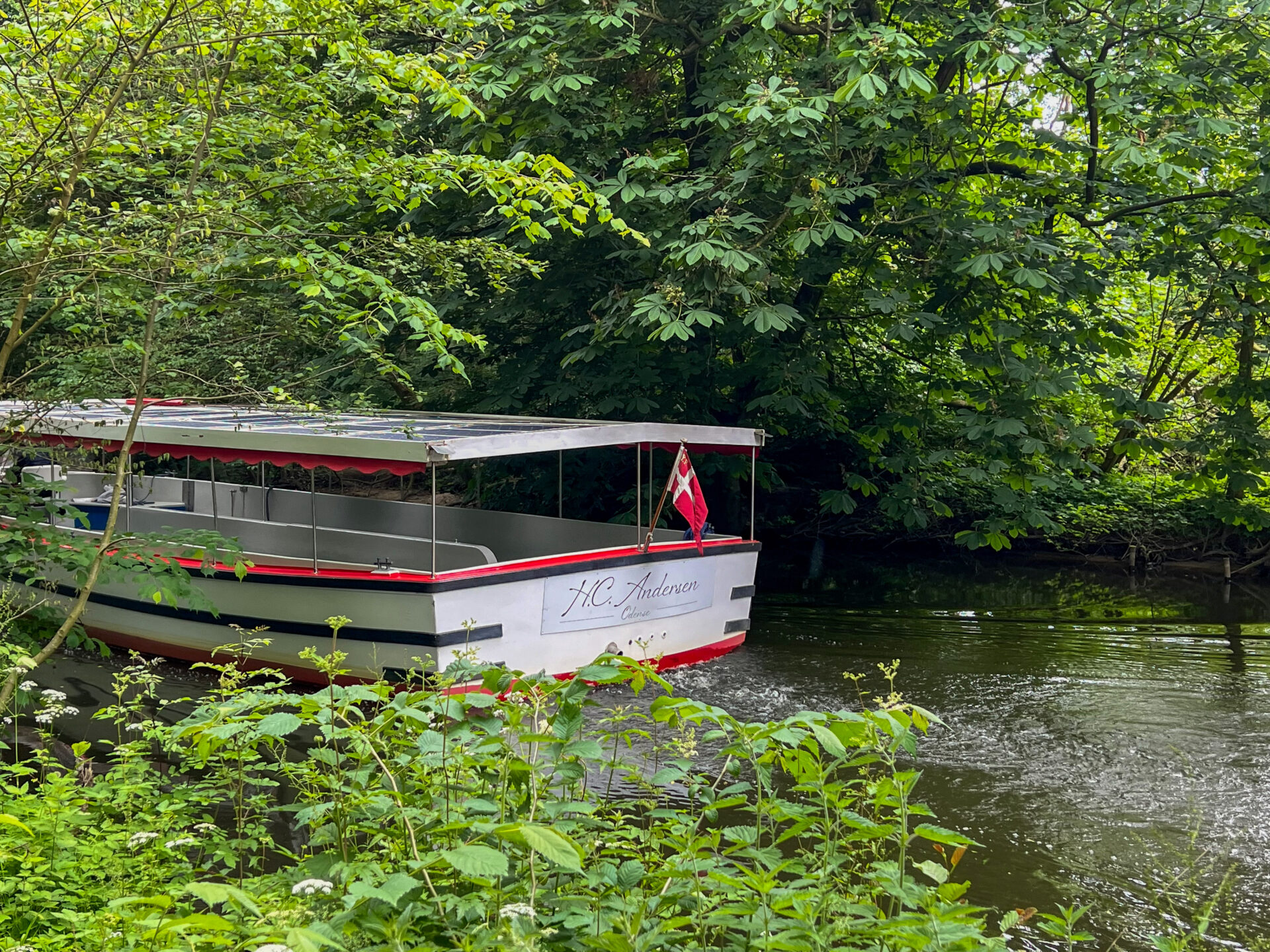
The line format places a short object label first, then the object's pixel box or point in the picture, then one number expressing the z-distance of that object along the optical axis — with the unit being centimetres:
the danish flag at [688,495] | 917
